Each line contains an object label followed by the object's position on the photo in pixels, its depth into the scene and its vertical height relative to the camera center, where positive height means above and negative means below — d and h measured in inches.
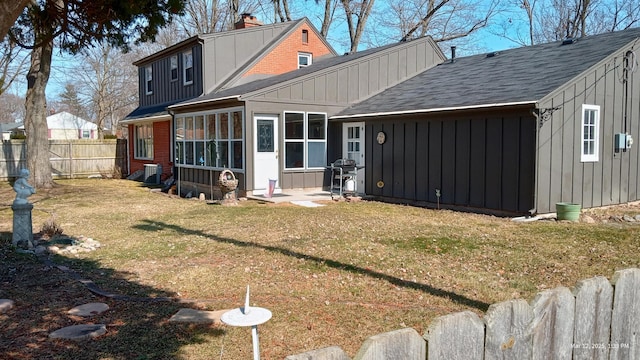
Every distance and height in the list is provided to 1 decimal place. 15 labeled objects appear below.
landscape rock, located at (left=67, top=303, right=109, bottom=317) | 177.8 -57.9
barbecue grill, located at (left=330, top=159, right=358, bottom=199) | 532.7 -26.0
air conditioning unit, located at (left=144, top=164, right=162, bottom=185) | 820.0 -34.3
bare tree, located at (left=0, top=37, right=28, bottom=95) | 1044.3 +201.0
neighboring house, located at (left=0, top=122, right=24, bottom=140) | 1754.9 +94.0
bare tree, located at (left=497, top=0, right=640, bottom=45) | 1031.6 +287.5
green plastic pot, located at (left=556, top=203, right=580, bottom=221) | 381.7 -46.2
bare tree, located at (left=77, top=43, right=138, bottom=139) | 1686.8 +259.4
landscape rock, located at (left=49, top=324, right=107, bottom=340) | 154.2 -57.6
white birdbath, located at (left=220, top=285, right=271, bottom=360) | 81.3 -28.0
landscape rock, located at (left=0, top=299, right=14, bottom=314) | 179.9 -56.7
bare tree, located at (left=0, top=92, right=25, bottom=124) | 2456.9 +235.5
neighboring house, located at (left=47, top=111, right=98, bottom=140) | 2112.5 +119.0
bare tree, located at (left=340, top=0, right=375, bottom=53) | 1091.9 +317.1
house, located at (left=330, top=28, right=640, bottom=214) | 399.5 +16.2
